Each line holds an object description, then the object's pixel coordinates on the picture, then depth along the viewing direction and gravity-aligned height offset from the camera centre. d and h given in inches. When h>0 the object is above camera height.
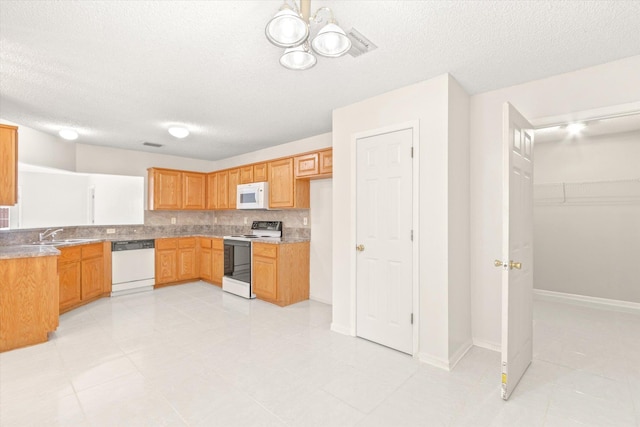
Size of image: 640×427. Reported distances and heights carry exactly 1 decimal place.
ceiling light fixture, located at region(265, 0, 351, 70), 59.4 +37.9
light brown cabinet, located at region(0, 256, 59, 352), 113.9 -32.5
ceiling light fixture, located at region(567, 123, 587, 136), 158.5 +45.7
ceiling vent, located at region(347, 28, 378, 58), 78.3 +46.3
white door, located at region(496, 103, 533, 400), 84.7 -10.3
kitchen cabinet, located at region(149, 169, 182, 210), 216.7 +19.8
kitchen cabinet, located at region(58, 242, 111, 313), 152.9 -31.7
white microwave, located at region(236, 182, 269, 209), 193.2 +13.0
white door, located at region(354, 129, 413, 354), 111.3 -9.2
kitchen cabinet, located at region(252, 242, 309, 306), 169.3 -32.2
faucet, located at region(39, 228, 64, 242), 172.4 -9.7
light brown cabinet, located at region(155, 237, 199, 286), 208.8 -31.2
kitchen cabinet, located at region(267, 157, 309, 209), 178.4 +17.2
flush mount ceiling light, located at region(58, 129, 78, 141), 163.1 +44.5
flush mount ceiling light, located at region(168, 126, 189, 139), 154.3 +43.0
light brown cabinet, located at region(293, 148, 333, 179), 159.6 +27.7
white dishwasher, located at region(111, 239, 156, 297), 189.8 -32.1
